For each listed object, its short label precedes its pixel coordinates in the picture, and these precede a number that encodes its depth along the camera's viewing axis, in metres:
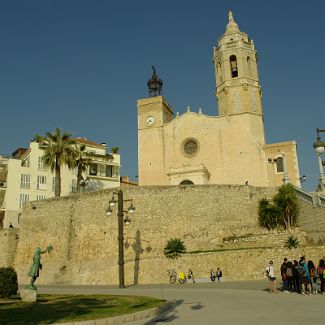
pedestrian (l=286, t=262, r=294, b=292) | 16.03
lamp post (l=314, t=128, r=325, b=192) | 15.62
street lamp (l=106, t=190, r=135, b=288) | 21.09
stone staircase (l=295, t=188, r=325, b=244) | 27.81
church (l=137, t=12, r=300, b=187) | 42.66
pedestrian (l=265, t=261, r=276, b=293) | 15.92
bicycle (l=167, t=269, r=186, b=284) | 24.88
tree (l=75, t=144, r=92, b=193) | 43.94
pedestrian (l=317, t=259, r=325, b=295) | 15.10
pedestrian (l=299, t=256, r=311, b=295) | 15.30
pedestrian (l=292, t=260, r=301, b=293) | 15.68
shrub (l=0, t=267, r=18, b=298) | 16.17
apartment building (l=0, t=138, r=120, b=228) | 48.09
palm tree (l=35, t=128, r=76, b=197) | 40.31
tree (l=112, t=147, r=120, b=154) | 60.37
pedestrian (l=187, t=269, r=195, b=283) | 25.25
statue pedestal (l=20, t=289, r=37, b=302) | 14.69
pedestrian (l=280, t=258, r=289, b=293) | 16.27
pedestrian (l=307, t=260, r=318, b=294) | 15.48
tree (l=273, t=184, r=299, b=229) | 31.91
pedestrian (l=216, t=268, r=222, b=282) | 24.23
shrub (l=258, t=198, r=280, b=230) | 32.03
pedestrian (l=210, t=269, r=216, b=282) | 24.11
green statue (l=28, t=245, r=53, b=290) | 15.32
